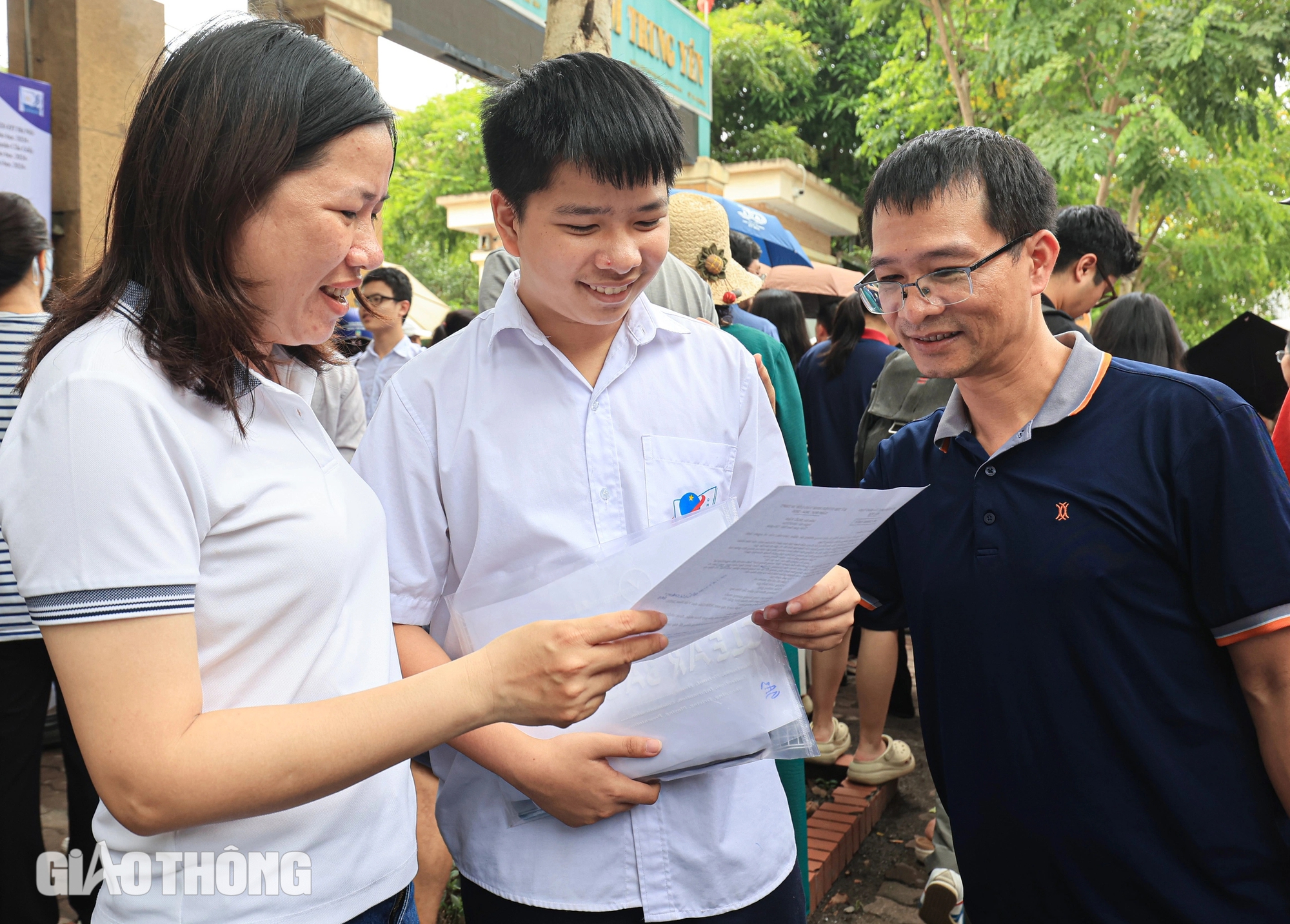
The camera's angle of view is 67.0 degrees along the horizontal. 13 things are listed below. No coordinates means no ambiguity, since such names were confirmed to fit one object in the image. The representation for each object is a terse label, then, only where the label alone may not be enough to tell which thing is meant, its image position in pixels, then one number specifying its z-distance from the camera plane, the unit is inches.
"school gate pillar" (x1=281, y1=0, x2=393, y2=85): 246.5
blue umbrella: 323.6
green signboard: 370.0
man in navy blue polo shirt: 57.9
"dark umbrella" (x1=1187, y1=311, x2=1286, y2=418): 184.7
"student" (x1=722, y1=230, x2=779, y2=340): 135.3
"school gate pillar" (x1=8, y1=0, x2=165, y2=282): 213.6
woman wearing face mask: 104.7
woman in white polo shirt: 39.2
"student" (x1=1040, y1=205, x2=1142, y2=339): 135.8
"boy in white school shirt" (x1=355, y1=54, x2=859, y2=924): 58.6
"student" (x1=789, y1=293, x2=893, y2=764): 204.8
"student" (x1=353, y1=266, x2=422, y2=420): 226.2
